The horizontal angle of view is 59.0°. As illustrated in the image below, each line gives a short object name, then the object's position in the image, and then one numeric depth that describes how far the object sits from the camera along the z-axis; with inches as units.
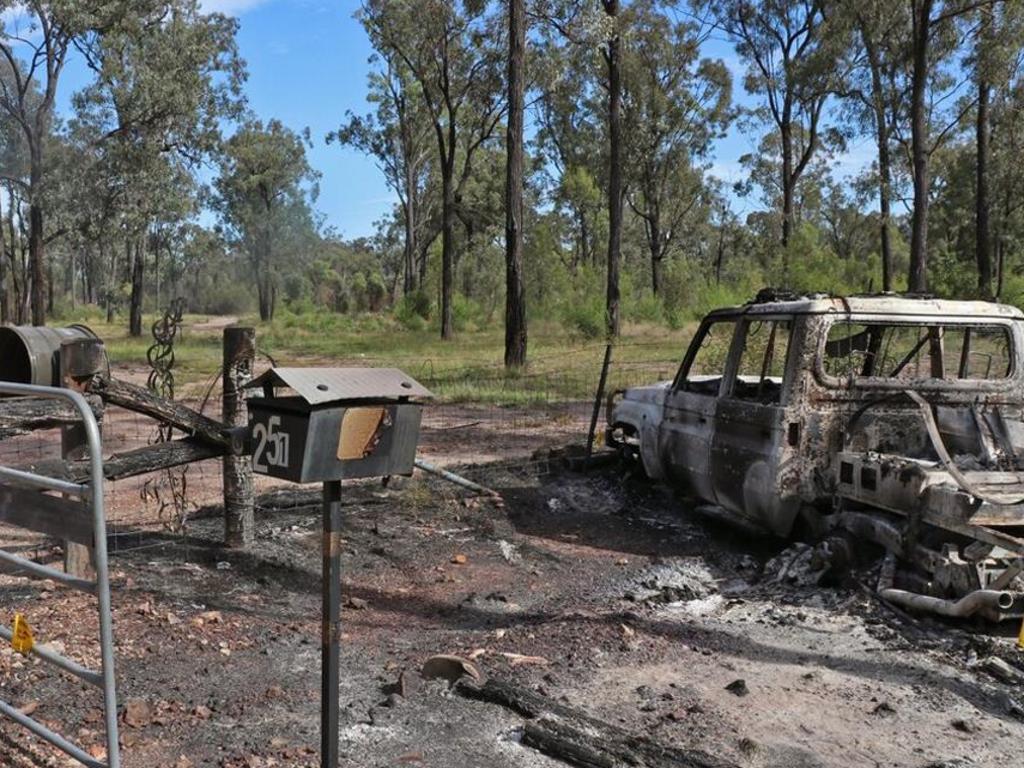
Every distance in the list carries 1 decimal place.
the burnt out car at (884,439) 189.2
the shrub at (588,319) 1135.6
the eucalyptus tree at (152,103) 1184.2
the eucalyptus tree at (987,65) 1074.7
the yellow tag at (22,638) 117.7
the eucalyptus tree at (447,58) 1237.7
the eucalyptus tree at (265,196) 2178.9
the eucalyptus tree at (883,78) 1197.7
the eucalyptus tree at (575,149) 1674.5
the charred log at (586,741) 130.5
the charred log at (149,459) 174.1
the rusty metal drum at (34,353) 167.2
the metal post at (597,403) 353.7
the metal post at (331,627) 105.4
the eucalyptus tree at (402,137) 1694.1
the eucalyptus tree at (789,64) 1363.2
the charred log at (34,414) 162.2
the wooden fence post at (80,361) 168.9
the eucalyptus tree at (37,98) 1151.6
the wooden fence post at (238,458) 233.1
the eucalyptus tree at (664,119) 1529.3
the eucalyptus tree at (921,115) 892.0
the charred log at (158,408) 173.3
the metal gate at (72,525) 106.2
